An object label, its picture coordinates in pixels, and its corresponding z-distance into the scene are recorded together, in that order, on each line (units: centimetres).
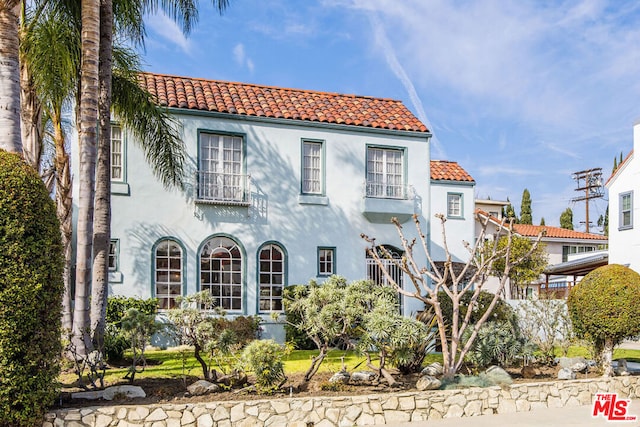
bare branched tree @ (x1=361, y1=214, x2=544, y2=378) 1090
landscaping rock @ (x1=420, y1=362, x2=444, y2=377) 1118
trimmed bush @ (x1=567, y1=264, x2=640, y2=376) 1173
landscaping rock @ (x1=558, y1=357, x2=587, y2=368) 1250
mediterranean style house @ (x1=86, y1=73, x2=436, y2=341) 1744
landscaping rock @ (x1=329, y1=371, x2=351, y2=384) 1046
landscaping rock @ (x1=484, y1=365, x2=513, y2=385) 1048
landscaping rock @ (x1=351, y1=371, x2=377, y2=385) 1070
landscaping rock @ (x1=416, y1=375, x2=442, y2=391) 1008
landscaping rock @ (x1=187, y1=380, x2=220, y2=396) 946
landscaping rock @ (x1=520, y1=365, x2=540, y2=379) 1182
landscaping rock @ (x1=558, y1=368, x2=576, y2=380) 1146
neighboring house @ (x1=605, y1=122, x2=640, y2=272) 2453
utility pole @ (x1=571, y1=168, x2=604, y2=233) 5250
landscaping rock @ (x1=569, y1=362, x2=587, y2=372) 1227
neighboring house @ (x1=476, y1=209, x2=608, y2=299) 4141
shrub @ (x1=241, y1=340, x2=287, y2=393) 929
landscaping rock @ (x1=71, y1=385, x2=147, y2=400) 898
